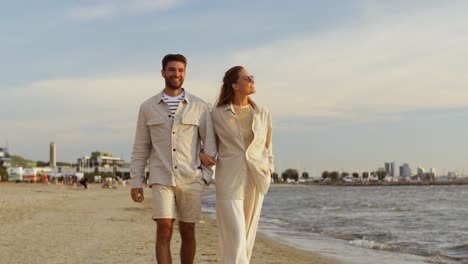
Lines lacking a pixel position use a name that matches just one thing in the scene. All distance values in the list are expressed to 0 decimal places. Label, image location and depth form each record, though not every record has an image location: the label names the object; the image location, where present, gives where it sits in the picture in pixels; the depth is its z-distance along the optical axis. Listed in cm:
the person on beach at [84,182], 5209
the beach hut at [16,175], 7500
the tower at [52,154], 16550
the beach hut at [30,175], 7531
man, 450
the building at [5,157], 11950
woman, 447
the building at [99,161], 15724
